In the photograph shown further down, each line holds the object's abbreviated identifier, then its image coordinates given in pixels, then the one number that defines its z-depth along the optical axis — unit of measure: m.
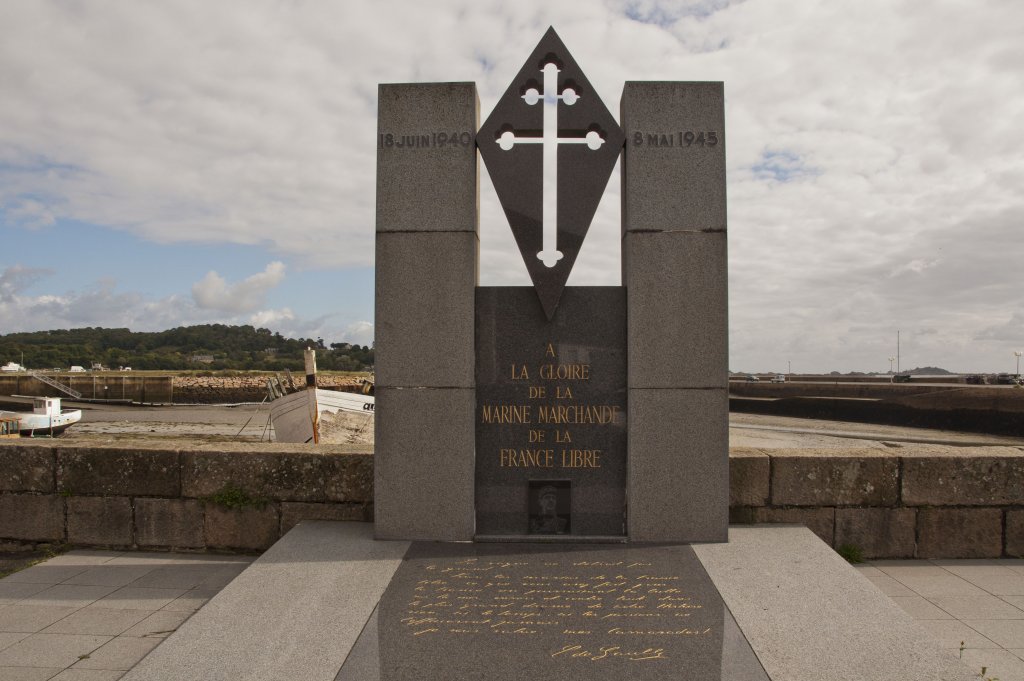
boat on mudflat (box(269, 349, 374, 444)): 17.98
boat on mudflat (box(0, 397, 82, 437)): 24.30
